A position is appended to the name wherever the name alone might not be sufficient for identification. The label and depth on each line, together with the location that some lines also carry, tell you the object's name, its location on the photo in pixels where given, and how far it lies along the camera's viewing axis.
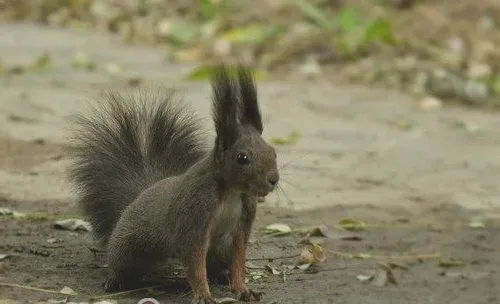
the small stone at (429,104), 17.59
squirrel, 7.72
